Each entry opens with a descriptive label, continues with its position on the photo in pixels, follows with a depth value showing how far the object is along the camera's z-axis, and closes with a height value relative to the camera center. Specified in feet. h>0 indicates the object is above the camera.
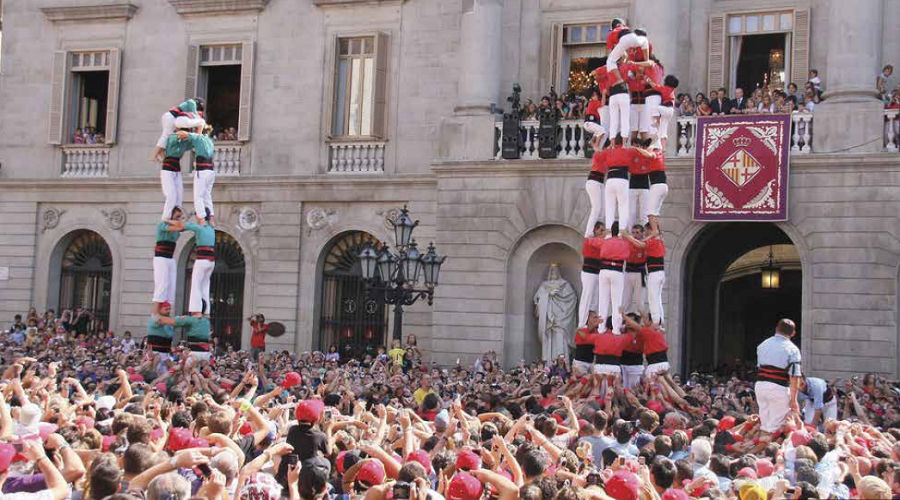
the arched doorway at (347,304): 100.58 -0.17
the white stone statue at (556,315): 89.56 -0.26
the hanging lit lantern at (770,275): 104.15 +3.98
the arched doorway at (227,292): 104.68 +0.44
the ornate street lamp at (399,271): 75.05 +2.11
